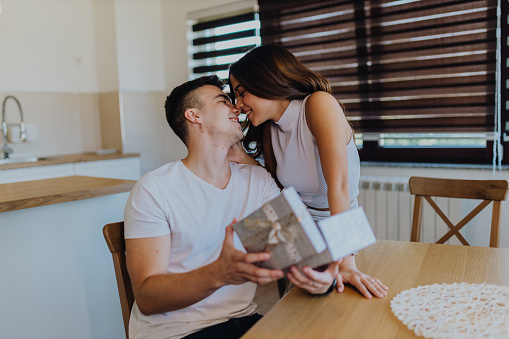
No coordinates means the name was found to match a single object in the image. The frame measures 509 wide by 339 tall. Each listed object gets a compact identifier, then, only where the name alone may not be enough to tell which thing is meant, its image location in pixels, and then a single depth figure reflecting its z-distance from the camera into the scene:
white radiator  2.78
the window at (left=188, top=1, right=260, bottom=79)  3.71
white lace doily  0.92
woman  1.42
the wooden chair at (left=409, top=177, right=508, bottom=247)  1.79
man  1.17
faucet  3.55
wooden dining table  0.97
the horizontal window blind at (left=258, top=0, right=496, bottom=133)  2.77
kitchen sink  3.52
